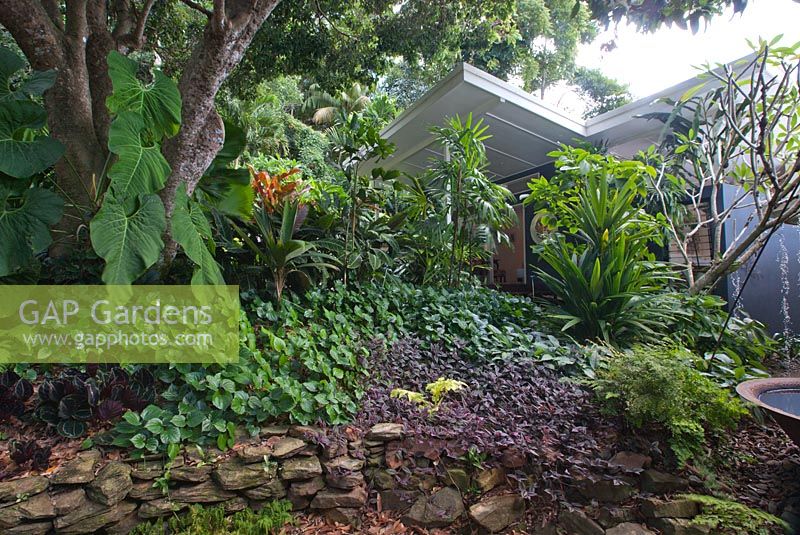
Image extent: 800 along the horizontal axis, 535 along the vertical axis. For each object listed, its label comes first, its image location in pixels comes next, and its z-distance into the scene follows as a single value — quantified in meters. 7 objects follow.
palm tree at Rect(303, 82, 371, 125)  15.26
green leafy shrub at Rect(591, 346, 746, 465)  1.85
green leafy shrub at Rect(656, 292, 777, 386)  2.91
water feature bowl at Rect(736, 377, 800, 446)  1.73
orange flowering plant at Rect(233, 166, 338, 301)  2.68
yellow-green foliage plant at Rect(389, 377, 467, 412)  2.17
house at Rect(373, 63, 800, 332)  4.70
